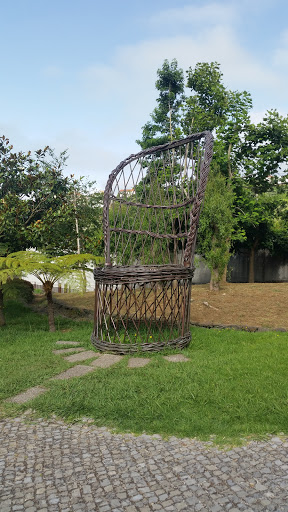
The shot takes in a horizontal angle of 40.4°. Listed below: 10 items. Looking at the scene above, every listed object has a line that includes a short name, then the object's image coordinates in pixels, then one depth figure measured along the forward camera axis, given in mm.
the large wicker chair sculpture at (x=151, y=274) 4755
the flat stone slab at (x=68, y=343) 5323
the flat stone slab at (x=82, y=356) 4522
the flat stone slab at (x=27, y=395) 3379
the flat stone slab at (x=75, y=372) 3901
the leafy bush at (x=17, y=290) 6258
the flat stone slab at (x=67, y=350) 4852
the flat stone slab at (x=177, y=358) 4375
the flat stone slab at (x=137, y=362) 4262
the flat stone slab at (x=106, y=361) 4270
